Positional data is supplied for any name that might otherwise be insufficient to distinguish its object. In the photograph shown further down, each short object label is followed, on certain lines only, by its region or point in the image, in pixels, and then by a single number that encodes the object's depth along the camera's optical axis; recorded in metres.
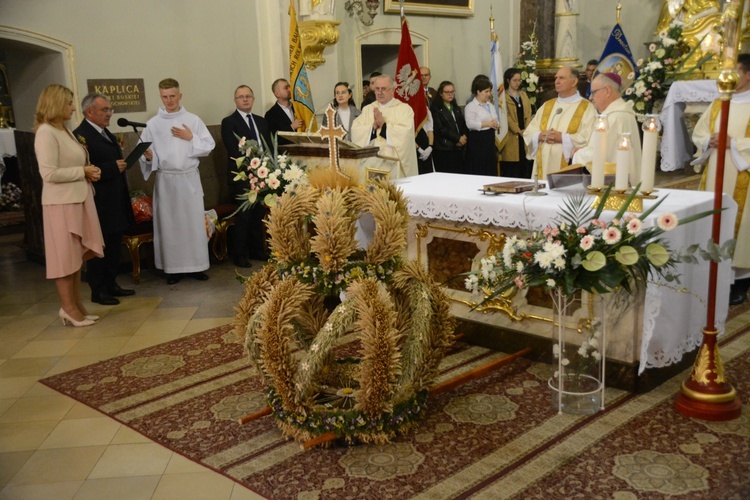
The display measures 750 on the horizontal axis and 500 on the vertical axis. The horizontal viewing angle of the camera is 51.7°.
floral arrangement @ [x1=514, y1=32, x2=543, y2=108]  10.80
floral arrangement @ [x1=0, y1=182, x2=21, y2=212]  10.38
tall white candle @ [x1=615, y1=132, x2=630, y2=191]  3.88
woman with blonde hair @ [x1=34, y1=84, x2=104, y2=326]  5.54
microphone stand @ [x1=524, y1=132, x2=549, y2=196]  4.57
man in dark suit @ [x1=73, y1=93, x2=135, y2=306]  6.39
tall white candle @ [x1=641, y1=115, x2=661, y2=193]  3.87
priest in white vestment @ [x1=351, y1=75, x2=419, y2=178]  7.04
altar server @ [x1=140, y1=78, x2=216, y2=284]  7.00
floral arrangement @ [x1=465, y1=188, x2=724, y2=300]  3.54
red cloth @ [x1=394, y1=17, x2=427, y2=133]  8.65
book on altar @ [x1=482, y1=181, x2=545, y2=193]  4.64
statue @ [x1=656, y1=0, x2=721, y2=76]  9.82
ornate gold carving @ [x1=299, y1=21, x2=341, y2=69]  8.25
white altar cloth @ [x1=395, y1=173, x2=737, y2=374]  4.04
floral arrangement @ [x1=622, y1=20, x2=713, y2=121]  8.77
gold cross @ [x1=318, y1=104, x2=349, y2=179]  4.16
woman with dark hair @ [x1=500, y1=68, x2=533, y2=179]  10.09
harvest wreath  3.58
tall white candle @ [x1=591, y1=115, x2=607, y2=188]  4.01
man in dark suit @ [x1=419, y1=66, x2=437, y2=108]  9.36
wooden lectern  5.38
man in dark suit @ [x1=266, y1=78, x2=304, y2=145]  8.05
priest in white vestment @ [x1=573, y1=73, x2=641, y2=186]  5.21
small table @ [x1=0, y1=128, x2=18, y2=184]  9.85
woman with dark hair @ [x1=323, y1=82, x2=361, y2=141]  7.95
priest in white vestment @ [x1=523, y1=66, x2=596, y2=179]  6.03
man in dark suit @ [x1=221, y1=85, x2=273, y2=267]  7.51
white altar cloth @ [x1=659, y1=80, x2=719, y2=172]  8.07
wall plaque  7.31
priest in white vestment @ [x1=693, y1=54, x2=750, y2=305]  5.64
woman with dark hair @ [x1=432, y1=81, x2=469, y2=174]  9.34
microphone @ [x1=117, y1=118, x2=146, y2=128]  7.08
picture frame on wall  9.73
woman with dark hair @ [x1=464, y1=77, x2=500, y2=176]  9.46
